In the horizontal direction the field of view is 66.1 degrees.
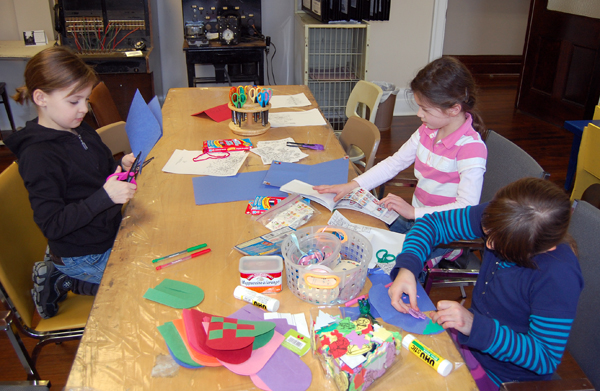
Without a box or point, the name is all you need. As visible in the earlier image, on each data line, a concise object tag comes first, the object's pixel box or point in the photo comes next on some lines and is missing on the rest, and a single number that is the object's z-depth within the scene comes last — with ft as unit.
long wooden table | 2.77
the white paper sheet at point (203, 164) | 5.39
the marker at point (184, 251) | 3.82
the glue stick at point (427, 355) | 2.81
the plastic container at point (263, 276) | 3.44
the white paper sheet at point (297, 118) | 6.92
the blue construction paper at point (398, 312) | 3.16
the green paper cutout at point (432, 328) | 3.14
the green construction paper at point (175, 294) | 3.35
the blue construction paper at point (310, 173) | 5.15
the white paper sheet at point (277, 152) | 5.73
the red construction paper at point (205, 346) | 2.85
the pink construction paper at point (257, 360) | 2.80
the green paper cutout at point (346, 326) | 2.88
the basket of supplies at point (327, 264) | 3.28
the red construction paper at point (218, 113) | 7.10
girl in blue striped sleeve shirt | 3.05
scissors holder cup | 6.37
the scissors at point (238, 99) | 6.29
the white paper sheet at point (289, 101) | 7.73
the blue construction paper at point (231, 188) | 4.83
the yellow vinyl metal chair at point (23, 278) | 4.01
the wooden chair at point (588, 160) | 6.50
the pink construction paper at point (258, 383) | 2.72
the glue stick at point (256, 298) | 3.30
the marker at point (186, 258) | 3.75
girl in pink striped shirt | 4.74
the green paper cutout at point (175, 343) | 2.84
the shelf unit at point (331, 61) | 11.82
